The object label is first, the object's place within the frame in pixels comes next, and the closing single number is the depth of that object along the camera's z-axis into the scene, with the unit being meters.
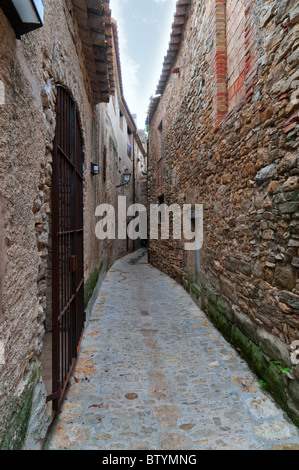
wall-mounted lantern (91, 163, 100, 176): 5.10
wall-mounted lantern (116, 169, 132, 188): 10.18
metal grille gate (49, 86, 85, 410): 2.20
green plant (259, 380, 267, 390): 2.66
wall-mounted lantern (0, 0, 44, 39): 1.27
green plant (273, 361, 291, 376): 2.31
